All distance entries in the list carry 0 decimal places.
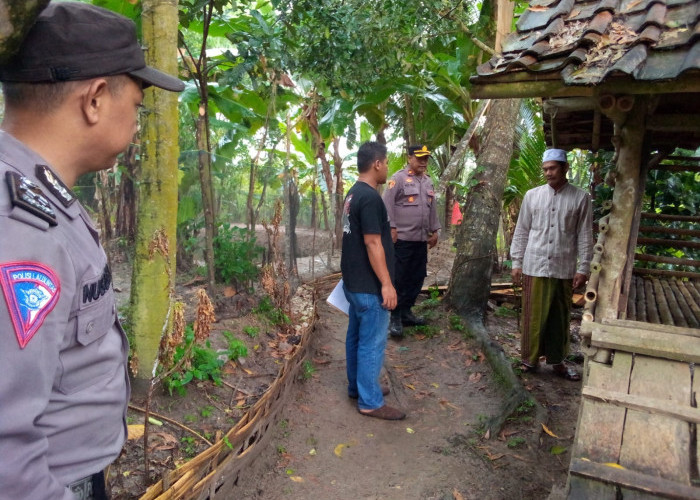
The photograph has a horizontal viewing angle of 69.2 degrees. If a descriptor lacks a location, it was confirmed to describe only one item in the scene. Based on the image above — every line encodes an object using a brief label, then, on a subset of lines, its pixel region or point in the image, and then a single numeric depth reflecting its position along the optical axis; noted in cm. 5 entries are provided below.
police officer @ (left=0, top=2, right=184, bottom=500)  95
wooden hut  184
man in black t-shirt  382
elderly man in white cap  464
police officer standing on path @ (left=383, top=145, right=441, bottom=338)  599
